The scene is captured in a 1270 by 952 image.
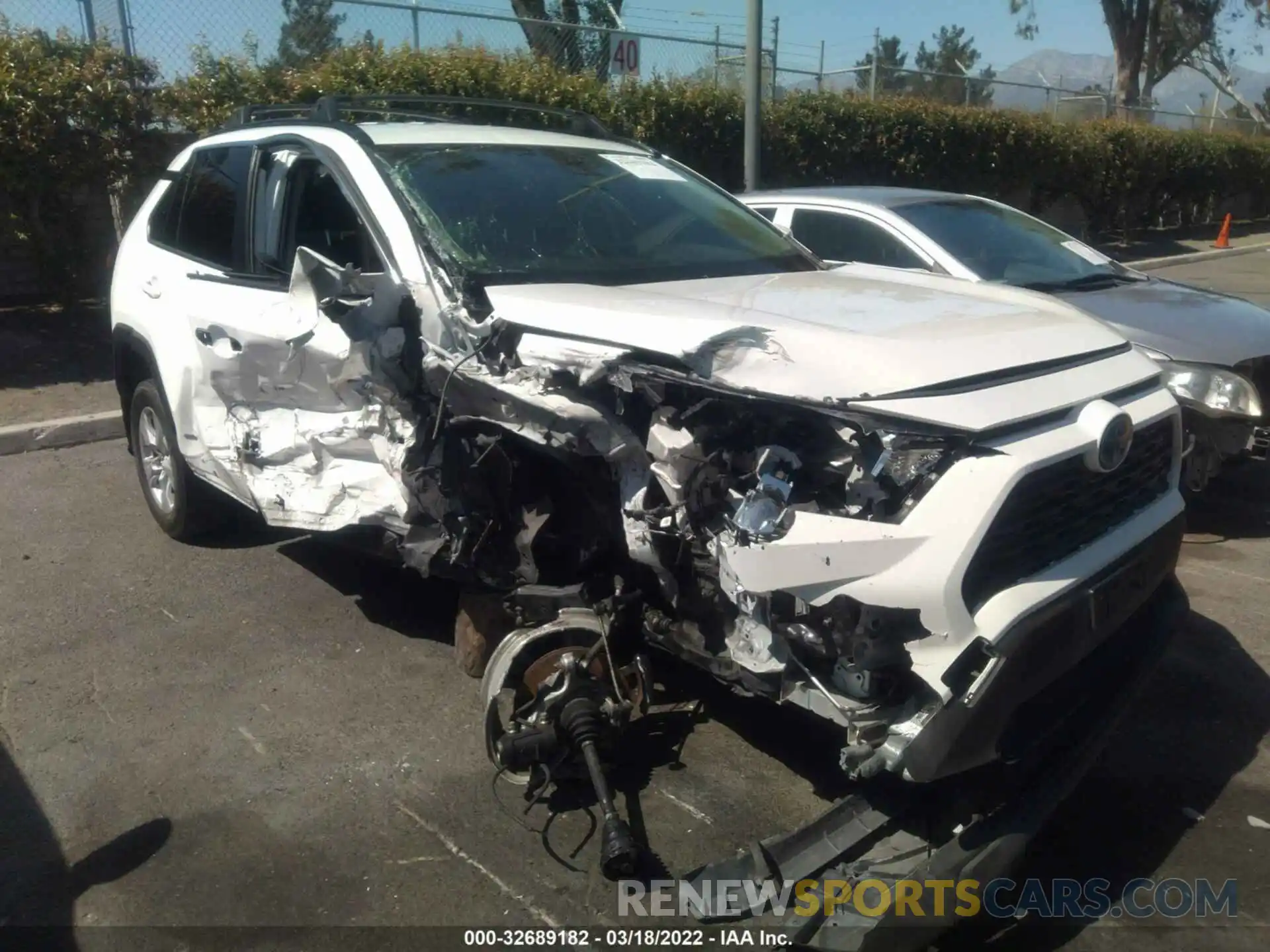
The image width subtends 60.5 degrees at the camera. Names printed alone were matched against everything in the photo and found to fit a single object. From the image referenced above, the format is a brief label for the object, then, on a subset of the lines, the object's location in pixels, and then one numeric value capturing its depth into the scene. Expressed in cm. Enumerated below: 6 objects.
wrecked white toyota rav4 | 263
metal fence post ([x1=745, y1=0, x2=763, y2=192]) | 903
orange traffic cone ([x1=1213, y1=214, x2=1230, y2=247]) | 2116
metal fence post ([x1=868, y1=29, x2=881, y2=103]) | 1644
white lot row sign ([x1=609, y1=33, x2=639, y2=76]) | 1241
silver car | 536
